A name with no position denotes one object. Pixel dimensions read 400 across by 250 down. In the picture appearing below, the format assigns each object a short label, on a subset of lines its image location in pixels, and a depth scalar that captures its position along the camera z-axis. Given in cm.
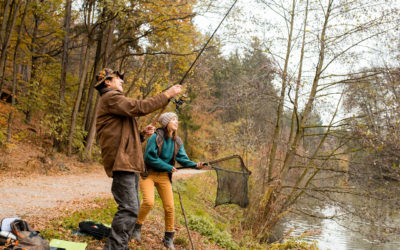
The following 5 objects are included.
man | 362
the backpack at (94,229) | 470
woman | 482
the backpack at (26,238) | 371
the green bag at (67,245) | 399
